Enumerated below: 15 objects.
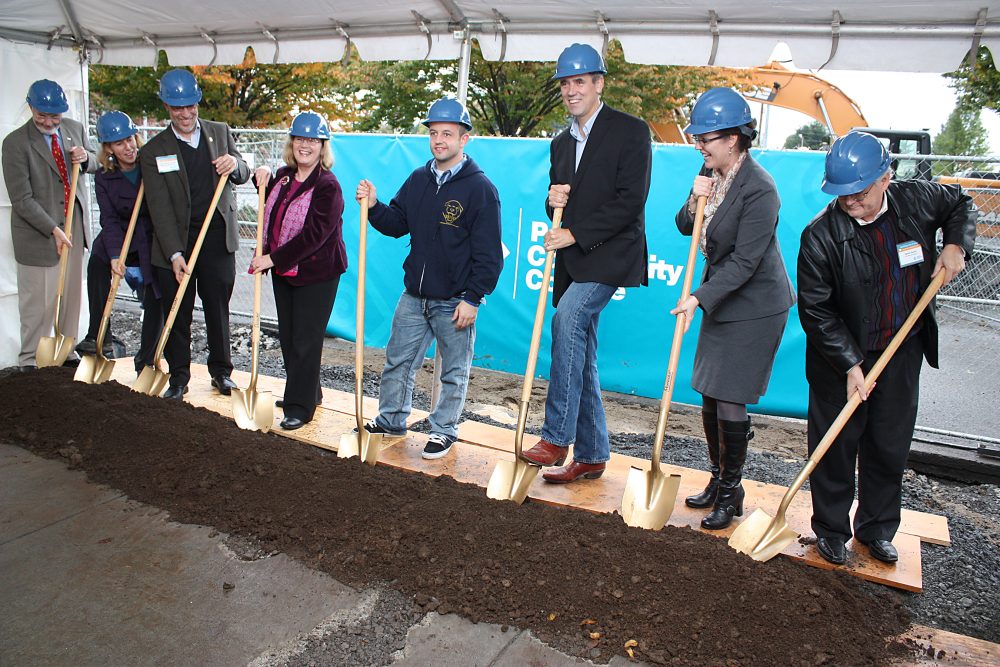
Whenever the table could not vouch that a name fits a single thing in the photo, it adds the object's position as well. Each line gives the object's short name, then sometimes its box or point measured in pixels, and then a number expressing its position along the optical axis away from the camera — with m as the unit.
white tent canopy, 3.83
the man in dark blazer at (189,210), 4.97
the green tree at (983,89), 13.12
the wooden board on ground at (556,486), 3.28
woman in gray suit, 3.29
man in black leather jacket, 3.11
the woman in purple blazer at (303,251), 4.54
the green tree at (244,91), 15.91
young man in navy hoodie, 4.14
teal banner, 5.65
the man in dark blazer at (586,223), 3.66
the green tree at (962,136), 40.94
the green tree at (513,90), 14.36
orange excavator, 12.88
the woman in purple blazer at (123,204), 5.39
